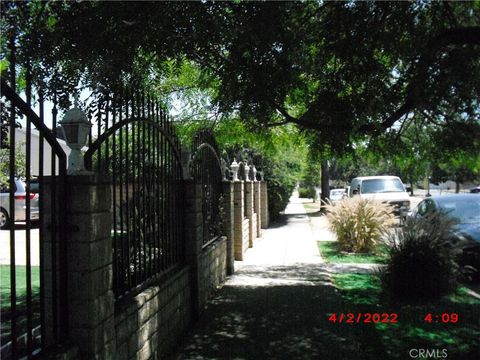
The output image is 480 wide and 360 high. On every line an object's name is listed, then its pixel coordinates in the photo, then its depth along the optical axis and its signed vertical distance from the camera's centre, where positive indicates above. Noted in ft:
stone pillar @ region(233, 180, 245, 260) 37.29 -2.47
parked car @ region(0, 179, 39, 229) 46.80 -1.13
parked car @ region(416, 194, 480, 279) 26.61 -1.81
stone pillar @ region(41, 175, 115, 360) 10.31 -1.50
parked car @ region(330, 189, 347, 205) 126.35 -1.21
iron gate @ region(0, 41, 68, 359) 8.77 -0.71
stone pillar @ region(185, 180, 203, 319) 21.58 -1.80
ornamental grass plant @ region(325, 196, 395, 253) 40.47 -2.83
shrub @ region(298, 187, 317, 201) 172.65 -1.16
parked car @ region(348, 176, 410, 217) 58.03 -0.10
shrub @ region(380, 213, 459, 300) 23.29 -3.65
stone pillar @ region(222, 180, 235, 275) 31.81 -2.01
